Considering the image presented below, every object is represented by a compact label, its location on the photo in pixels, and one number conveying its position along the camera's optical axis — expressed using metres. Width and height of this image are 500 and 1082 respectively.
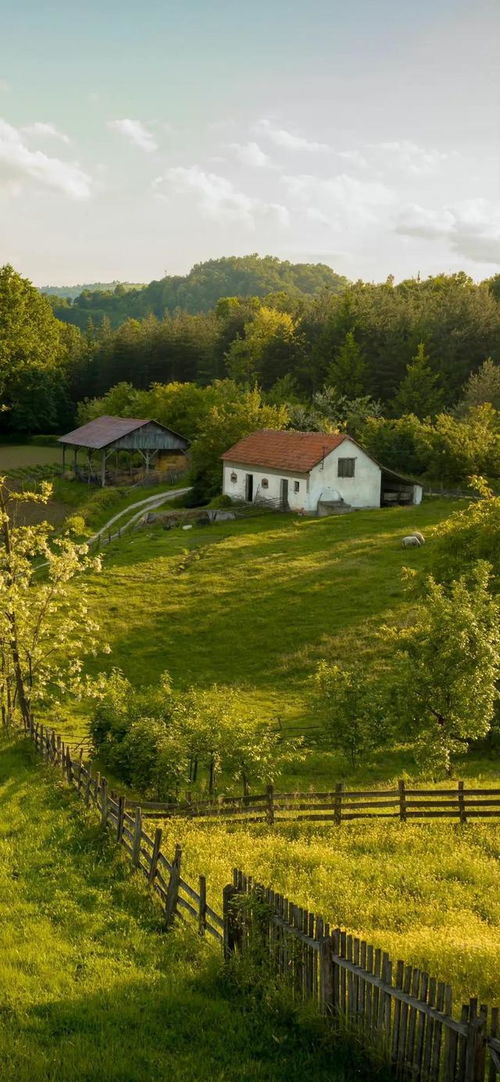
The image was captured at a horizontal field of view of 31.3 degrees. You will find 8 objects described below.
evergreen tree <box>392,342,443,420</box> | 82.69
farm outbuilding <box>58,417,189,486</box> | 74.50
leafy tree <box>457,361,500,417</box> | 74.25
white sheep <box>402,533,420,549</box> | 50.50
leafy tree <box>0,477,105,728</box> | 26.28
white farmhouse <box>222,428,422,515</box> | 60.69
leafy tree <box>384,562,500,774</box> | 23.45
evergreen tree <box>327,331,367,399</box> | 90.44
